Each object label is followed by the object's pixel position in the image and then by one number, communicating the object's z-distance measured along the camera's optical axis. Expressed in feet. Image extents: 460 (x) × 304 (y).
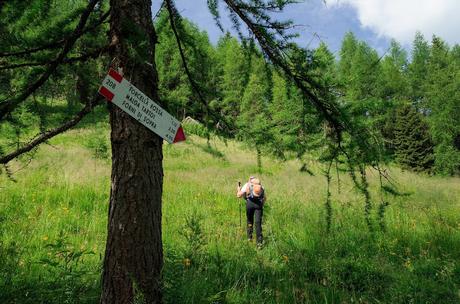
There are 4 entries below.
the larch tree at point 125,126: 7.23
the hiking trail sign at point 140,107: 7.30
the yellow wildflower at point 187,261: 12.22
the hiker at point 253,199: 24.90
